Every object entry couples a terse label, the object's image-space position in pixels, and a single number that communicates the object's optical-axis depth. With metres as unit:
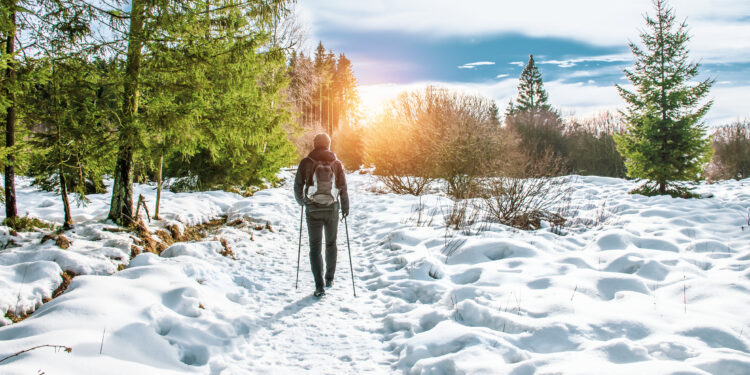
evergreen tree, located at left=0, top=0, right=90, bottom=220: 4.36
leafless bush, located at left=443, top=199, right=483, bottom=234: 7.59
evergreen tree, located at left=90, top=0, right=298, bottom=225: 5.21
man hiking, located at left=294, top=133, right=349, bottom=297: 4.79
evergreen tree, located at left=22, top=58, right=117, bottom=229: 4.86
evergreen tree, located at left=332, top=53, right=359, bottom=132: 52.78
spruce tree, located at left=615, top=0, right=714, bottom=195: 13.68
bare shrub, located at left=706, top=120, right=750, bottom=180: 25.41
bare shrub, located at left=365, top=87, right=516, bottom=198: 13.95
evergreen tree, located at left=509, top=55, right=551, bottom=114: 44.81
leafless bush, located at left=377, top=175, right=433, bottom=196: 15.41
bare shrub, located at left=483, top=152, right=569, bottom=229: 8.00
